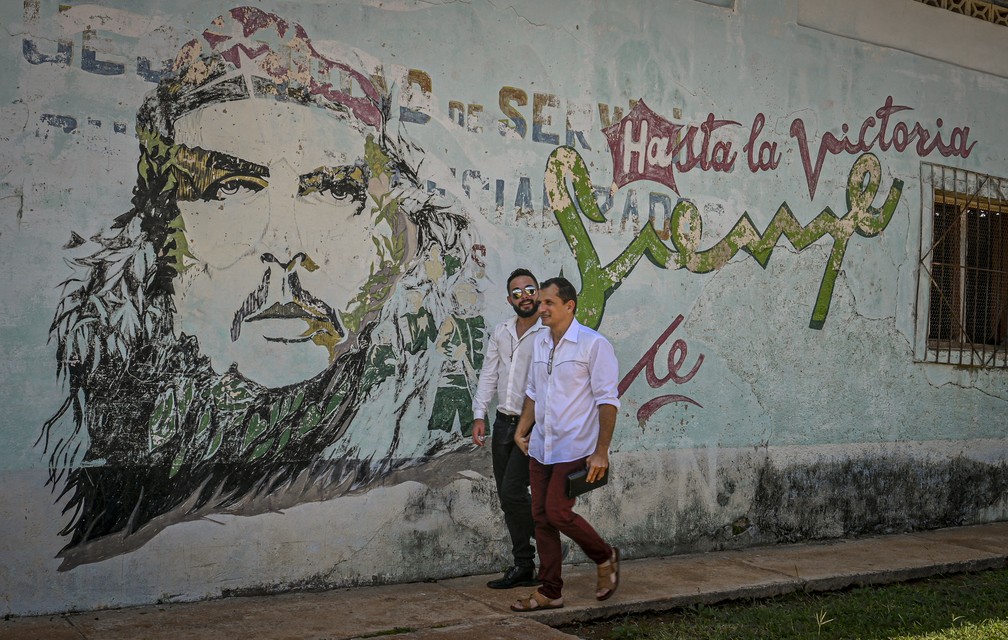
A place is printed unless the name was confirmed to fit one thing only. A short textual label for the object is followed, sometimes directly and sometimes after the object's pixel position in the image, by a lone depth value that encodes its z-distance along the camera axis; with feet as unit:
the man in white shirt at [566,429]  16.90
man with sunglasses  18.54
